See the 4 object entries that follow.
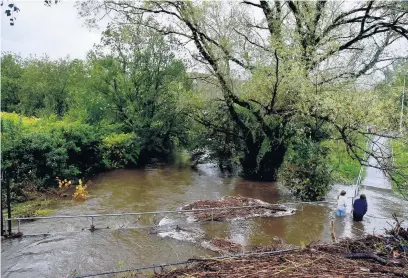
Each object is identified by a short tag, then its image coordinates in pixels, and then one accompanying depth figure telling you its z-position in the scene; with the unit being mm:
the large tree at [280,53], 16312
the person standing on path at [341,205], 14098
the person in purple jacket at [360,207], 13575
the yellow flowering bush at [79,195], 15866
